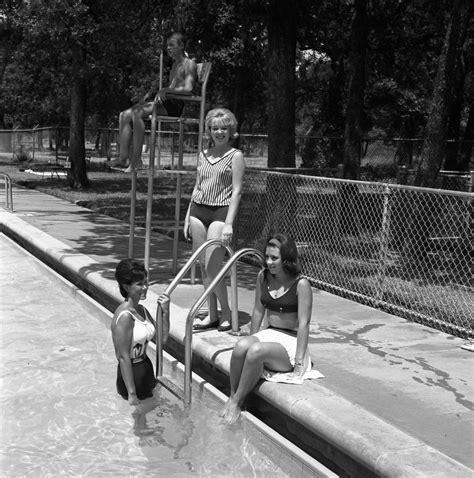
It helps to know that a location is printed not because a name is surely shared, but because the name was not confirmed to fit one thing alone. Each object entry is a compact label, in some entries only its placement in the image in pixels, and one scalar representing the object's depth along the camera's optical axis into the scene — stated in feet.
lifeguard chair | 24.59
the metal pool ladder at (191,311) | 16.43
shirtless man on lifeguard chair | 24.39
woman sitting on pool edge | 15.05
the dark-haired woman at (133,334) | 16.40
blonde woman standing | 19.31
